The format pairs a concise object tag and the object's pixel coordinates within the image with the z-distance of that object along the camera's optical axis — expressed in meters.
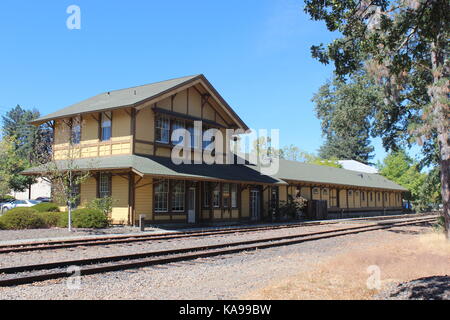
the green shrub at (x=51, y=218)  21.31
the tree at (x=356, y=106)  24.11
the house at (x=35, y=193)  60.27
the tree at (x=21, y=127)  74.13
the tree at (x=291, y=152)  86.04
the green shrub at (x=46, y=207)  23.66
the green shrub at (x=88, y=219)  20.25
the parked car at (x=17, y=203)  38.57
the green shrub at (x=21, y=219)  19.80
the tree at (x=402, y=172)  57.16
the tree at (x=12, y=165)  43.83
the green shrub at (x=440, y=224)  19.50
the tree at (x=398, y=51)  8.59
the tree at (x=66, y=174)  19.83
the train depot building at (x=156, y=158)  21.88
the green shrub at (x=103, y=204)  21.60
